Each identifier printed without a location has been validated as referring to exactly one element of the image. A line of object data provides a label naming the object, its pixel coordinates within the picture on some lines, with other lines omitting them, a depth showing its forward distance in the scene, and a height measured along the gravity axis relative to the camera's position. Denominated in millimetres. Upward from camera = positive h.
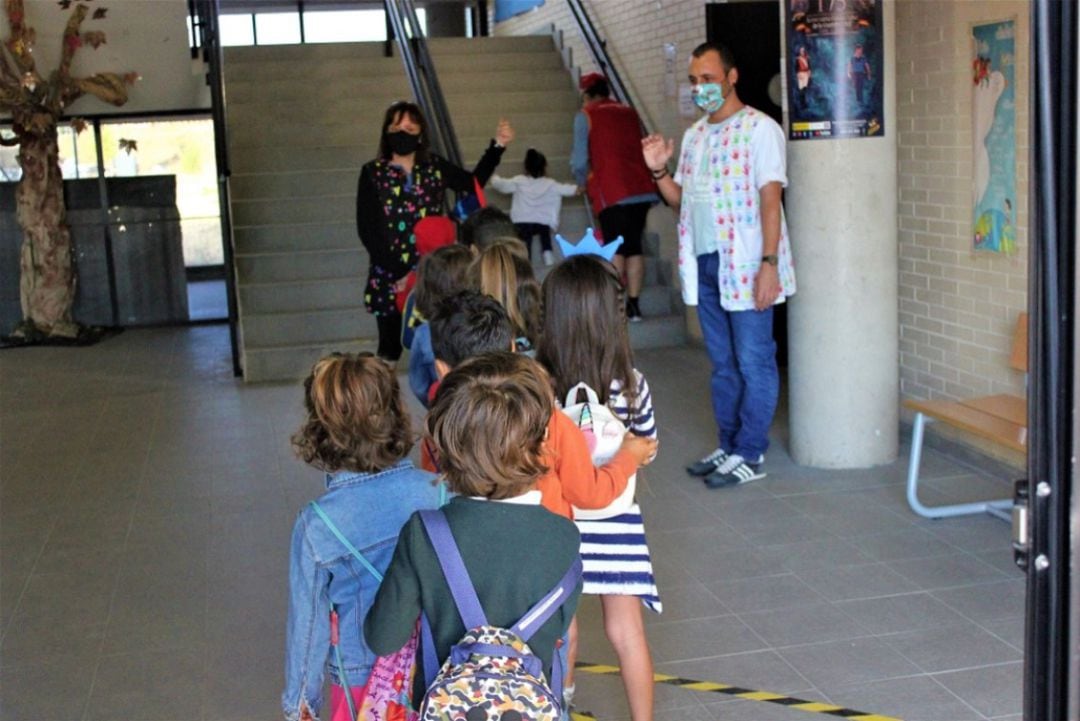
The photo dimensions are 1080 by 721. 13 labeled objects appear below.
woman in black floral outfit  6371 -38
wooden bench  5000 -965
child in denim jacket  2639 -630
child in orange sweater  2832 -547
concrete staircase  9414 +253
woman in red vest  9281 -5
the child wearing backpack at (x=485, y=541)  2332 -619
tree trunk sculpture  11047 +271
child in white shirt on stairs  9898 -128
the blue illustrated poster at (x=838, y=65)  5711 +413
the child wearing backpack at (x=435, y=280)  4039 -301
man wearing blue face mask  5590 -315
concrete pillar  5820 -568
